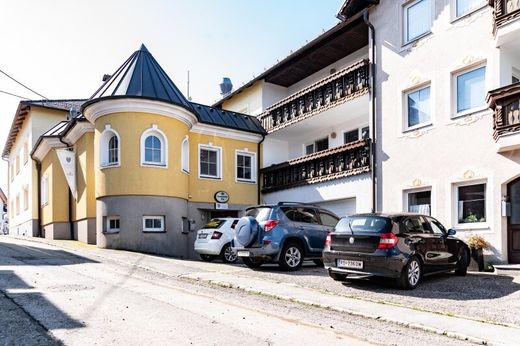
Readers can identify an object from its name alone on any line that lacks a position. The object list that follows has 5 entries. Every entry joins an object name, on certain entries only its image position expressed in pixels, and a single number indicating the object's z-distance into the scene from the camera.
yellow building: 17.11
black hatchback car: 8.92
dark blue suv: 11.81
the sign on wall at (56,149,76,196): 21.08
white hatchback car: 14.46
